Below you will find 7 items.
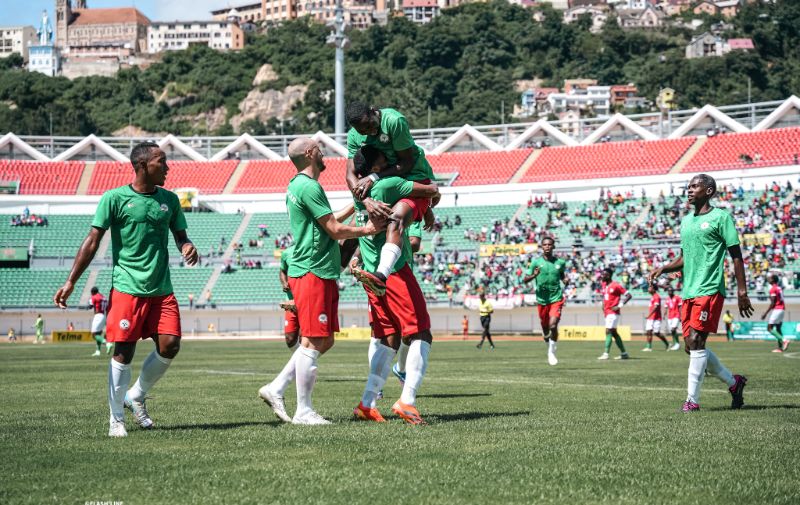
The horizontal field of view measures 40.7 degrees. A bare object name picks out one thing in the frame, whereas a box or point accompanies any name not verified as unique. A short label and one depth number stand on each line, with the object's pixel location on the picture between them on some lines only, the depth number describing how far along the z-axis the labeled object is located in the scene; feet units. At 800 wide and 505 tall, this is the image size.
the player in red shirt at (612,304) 91.66
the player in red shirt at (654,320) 114.84
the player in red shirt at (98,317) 106.32
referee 129.24
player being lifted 31.73
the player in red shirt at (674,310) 126.02
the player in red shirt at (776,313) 105.17
